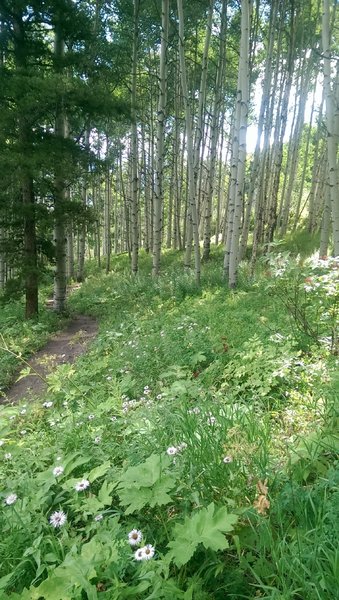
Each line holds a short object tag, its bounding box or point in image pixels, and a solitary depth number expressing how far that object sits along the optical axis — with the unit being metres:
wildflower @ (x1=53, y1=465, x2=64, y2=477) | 2.09
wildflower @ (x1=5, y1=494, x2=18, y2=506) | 1.91
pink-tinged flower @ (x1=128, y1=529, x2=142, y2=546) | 1.56
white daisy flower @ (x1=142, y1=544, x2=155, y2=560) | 1.45
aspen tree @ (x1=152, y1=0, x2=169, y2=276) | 10.16
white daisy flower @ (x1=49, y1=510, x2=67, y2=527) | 1.79
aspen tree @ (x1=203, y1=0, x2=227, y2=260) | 13.72
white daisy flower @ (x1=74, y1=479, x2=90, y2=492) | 1.92
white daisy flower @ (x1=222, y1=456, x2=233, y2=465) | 1.96
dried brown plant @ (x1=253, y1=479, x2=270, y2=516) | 1.65
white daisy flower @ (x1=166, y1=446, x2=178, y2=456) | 2.03
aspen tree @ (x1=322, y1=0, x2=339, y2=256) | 5.73
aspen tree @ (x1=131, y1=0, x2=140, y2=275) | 12.40
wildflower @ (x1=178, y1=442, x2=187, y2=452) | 2.18
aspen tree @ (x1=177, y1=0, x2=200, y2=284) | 9.45
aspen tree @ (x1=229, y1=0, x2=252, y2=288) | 7.67
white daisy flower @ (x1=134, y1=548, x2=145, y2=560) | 1.45
